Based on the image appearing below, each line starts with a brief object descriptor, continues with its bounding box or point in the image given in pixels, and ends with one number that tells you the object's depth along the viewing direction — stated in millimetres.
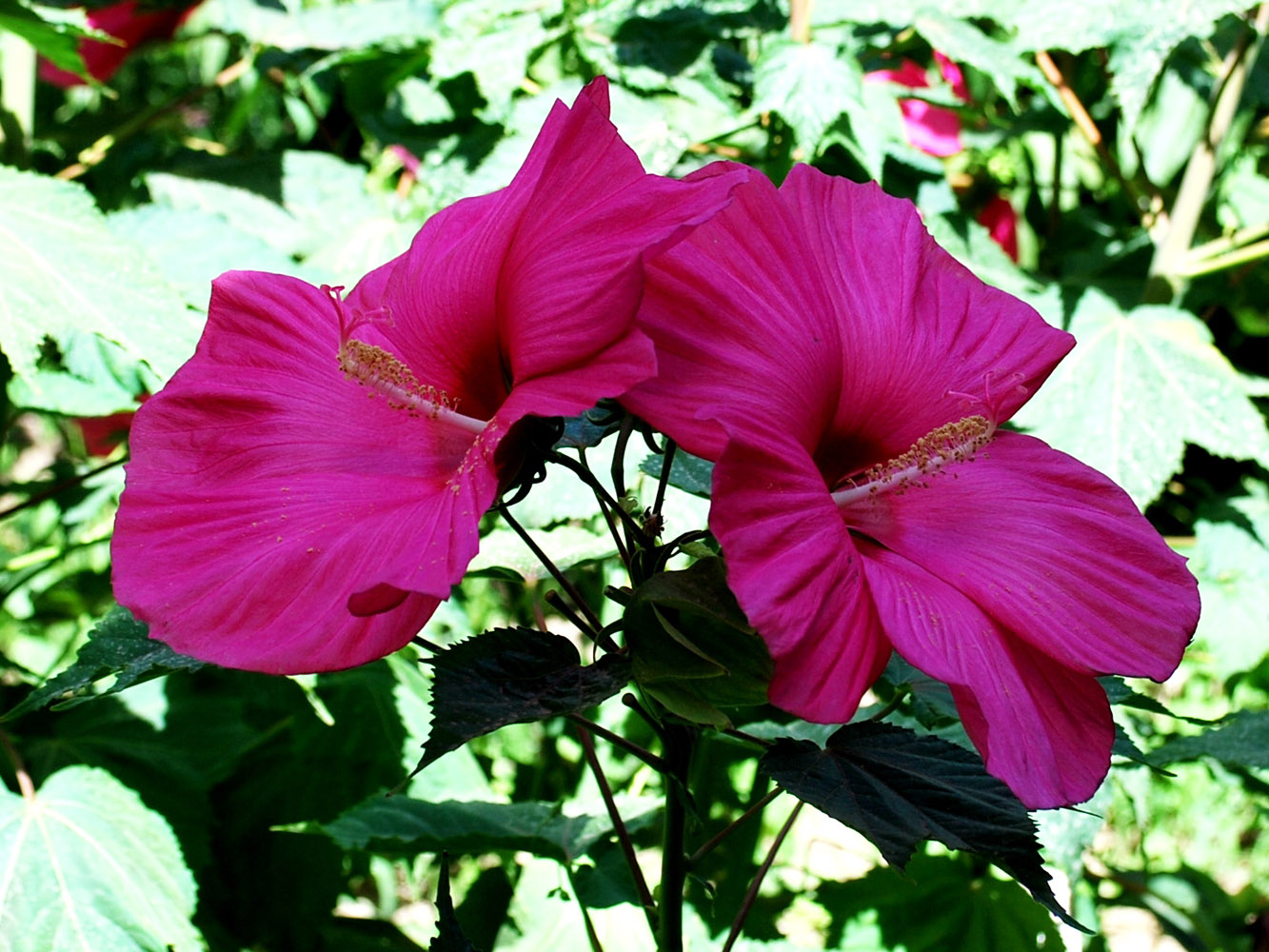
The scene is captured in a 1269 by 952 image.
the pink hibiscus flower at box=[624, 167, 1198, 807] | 434
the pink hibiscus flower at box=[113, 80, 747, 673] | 450
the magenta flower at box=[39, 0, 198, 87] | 1561
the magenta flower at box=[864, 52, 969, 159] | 1501
